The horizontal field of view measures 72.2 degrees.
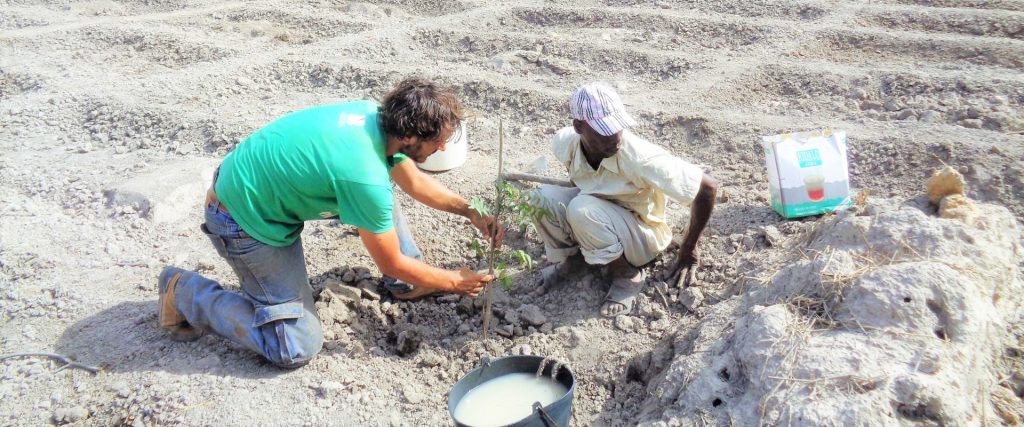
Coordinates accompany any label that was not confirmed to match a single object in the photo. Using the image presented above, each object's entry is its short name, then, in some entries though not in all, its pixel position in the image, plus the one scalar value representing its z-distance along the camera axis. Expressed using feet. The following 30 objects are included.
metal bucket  6.73
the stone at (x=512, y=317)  10.14
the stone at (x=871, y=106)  14.98
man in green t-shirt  7.91
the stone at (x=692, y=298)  9.88
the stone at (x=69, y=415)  8.52
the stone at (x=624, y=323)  9.82
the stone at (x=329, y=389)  8.82
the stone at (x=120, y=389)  8.73
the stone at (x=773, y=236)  10.75
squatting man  8.96
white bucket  13.89
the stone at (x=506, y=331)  9.89
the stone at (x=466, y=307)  10.59
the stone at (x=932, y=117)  13.84
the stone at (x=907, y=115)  14.17
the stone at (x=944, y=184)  8.24
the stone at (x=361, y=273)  11.22
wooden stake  8.71
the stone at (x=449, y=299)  10.82
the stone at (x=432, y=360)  9.53
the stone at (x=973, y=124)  13.48
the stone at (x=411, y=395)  8.86
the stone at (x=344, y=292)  10.53
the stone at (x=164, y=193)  12.74
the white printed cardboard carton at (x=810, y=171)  10.86
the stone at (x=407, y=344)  9.75
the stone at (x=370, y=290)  10.76
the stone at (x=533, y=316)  10.10
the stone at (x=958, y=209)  7.84
